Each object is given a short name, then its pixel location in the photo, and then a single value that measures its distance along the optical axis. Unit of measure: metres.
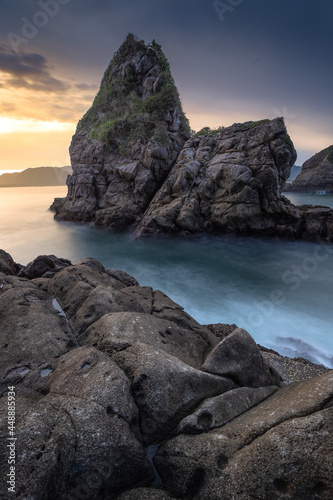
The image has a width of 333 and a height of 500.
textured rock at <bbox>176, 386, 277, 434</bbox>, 3.84
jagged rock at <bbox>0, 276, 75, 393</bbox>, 4.97
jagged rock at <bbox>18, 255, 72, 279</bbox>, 11.61
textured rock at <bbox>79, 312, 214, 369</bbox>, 5.24
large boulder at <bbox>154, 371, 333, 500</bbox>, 2.77
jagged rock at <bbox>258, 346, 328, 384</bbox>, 7.36
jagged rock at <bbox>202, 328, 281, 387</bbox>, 4.87
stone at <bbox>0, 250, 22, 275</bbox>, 11.73
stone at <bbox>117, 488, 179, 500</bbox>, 3.22
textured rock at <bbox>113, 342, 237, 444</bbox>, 3.99
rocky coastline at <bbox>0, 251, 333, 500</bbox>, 2.95
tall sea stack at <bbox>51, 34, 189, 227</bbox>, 29.95
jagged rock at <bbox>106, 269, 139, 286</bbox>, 11.40
